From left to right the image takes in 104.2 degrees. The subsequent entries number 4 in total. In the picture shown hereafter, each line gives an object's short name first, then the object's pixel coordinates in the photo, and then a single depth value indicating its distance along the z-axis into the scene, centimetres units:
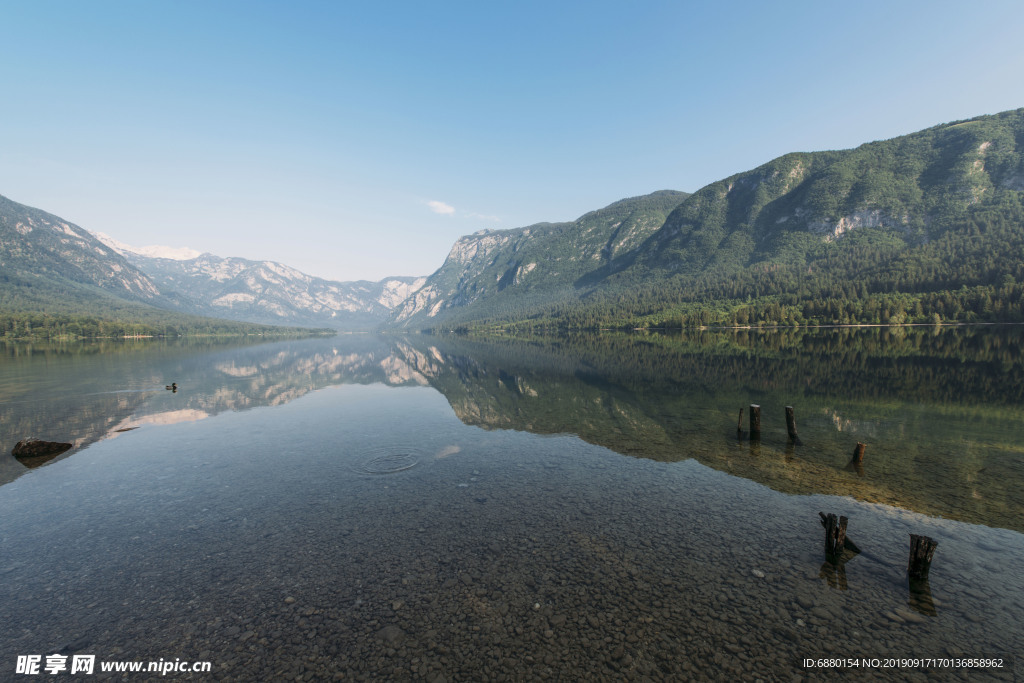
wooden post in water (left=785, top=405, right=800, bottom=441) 2716
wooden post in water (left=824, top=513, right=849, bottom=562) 1394
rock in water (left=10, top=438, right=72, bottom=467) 2527
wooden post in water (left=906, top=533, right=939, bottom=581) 1246
